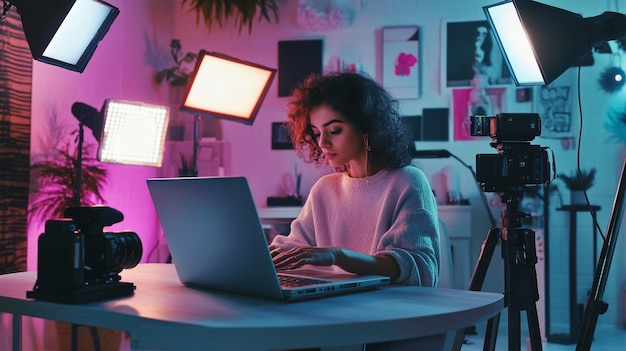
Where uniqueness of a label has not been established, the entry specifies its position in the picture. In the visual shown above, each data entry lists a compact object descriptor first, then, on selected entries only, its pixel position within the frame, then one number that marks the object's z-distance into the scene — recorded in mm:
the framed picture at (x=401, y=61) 4745
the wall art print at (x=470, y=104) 4641
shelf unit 4836
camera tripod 1964
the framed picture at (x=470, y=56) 4637
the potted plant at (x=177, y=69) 4785
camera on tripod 2039
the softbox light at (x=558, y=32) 2004
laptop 1238
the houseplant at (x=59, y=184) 3396
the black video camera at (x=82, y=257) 1311
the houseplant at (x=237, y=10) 4563
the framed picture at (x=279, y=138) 4926
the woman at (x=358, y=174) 1908
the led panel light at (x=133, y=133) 3264
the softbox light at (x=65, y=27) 1960
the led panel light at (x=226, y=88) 3148
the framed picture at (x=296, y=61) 4914
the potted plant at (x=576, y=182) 4207
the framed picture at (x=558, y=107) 4531
